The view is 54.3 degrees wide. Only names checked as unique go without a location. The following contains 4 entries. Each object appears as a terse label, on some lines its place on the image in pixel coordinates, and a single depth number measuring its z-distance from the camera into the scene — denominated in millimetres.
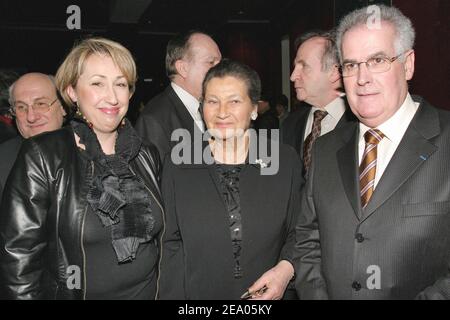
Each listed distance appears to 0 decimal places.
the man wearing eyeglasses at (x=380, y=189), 1626
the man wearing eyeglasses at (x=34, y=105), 2662
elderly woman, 2051
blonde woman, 1799
